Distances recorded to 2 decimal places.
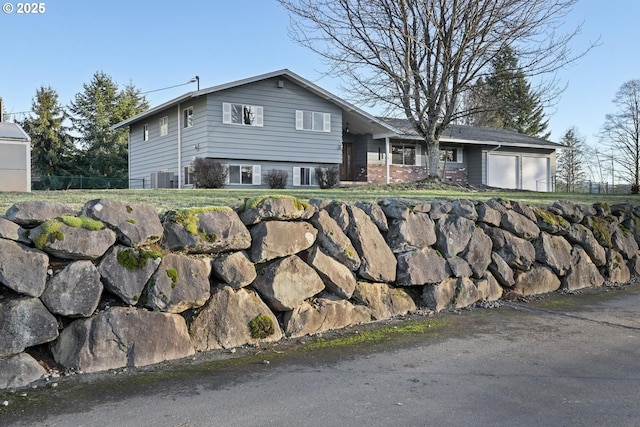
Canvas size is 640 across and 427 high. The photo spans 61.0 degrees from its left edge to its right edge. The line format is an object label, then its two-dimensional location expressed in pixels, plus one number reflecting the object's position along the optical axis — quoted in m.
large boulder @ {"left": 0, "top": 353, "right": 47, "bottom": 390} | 3.71
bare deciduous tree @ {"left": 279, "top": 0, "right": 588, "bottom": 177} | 16.56
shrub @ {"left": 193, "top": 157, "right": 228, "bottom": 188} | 19.11
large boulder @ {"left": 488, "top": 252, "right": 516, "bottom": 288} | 6.91
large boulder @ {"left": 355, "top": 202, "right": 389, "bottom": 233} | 6.20
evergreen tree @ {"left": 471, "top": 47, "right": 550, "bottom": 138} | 17.89
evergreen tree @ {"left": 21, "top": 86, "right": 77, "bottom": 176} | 39.16
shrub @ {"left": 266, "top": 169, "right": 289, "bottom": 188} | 21.39
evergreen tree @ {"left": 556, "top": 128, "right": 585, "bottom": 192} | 51.78
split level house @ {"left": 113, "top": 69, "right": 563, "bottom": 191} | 21.14
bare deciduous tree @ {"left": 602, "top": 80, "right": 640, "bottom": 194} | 36.78
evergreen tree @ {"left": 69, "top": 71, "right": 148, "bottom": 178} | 40.62
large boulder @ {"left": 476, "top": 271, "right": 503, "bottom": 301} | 6.66
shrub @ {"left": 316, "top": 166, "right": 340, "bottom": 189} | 22.53
